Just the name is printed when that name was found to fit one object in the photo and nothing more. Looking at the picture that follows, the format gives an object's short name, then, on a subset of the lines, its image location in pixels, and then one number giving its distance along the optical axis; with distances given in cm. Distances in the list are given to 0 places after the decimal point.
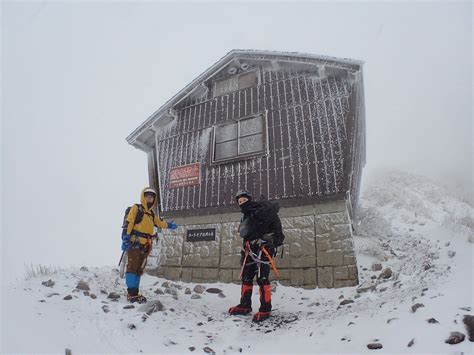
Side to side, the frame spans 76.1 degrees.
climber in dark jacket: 561
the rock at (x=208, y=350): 385
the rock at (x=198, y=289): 751
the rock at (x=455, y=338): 288
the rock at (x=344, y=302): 556
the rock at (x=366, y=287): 597
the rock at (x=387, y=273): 617
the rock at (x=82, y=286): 571
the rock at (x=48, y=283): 544
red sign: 1020
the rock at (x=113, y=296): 556
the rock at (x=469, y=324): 292
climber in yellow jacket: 578
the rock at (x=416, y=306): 381
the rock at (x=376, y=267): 688
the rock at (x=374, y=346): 329
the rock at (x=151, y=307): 493
